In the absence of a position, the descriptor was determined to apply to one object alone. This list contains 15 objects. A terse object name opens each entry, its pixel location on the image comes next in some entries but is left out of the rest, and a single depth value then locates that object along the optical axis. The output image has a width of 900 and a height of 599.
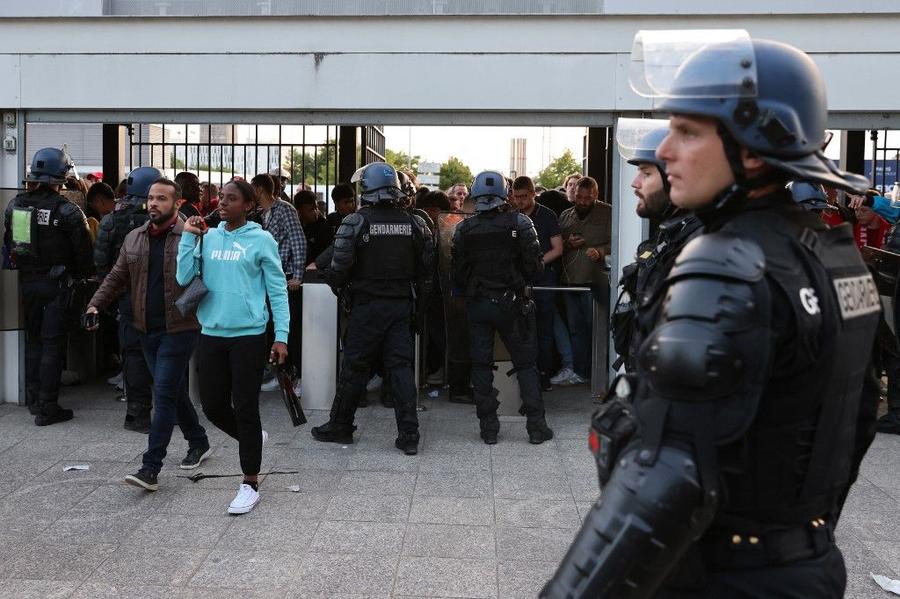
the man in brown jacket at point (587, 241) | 9.31
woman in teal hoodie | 5.61
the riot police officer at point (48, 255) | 7.81
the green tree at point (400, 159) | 65.28
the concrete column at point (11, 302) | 8.36
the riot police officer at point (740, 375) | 1.70
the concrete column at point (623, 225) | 8.18
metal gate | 12.03
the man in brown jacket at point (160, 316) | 6.06
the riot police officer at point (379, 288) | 7.20
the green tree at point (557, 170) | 58.86
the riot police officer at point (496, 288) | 7.43
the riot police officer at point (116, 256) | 7.48
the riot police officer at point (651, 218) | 3.93
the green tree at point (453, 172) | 77.88
